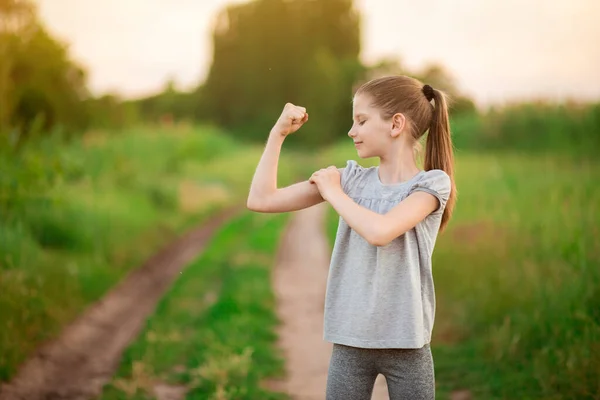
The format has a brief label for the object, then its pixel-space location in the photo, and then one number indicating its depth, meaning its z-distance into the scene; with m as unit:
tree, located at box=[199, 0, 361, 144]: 36.78
